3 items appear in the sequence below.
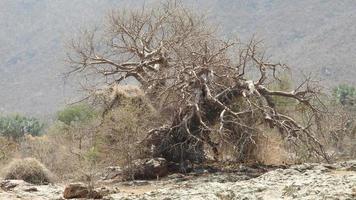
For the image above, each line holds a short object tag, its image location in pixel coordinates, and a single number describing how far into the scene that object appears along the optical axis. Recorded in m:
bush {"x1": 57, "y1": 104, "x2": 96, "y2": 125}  49.89
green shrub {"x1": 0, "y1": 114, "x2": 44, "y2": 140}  54.95
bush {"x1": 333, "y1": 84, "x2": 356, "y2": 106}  52.59
